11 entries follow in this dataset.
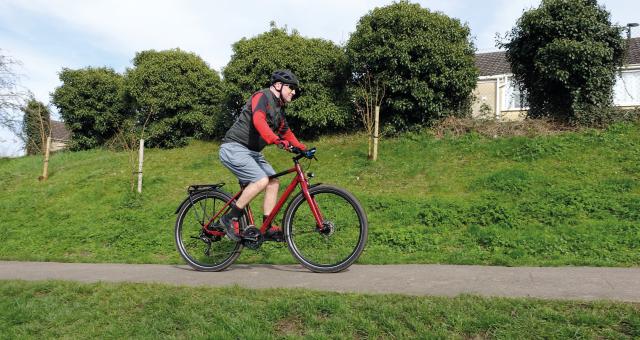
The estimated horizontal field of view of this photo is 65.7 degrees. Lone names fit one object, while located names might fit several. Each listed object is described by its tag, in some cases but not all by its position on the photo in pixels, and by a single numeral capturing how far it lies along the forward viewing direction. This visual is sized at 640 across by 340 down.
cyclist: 5.11
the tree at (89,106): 20.86
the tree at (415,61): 12.49
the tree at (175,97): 16.95
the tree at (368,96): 12.58
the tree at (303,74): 13.93
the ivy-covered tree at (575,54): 11.79
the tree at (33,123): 19.79
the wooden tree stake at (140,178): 10.91
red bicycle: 4.92
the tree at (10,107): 19.53
